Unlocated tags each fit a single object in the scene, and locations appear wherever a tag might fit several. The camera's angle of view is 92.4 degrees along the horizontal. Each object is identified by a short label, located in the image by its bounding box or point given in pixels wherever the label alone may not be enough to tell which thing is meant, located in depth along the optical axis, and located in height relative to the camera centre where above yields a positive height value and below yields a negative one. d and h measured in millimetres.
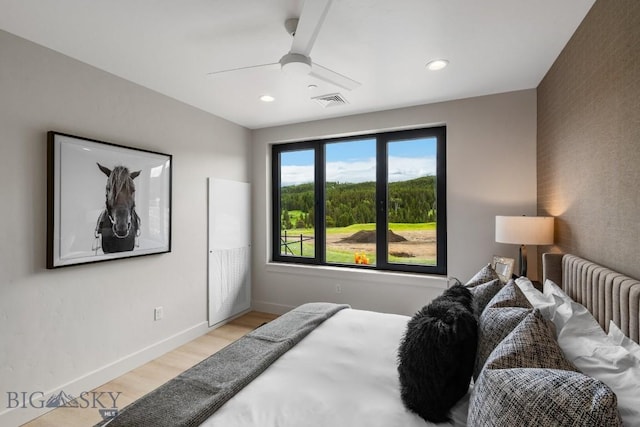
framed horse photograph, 2148 +125
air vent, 2785 +1092
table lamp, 2301 -109
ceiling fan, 1477 +994
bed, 762 -724
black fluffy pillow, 1126 -552
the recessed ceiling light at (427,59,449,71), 2328 +1176
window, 3449 +180
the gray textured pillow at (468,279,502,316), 1585 -411
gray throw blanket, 1151 -739
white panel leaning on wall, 3576 -407
